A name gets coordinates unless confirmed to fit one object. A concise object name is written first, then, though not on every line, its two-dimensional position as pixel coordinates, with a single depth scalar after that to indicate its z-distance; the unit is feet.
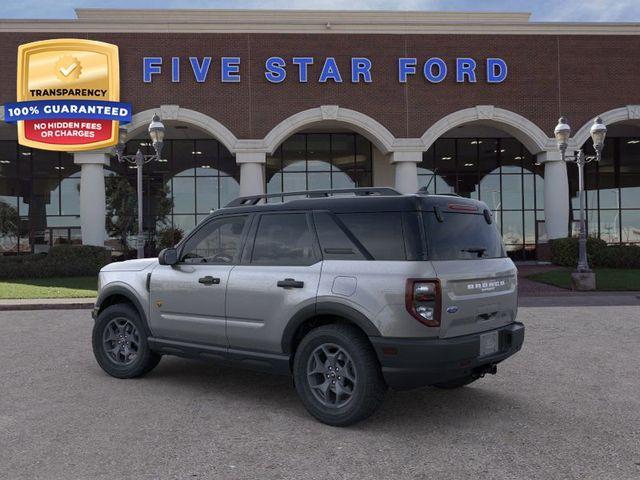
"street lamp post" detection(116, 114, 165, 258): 49.37
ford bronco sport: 14.14
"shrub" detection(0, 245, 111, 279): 66.44
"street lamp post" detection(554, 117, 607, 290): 51.96
